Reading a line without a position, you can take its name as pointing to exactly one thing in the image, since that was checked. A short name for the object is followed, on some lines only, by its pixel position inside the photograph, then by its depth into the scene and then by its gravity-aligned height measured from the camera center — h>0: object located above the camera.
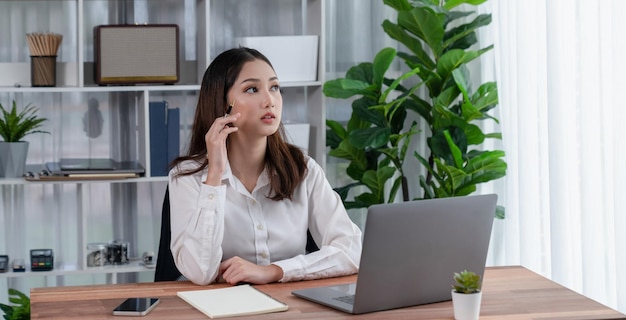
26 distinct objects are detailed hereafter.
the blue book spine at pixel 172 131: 3.68 +0.13
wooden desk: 1.94 -0.33
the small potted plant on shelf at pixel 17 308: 3.37 -0.56
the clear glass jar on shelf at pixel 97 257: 3.76 -0.40
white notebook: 1.94 -0.32
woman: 2.37 -0.08
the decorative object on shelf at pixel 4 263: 3.71 -0.41
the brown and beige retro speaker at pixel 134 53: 3.60 +0.44
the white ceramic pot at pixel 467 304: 1.87 -0.31
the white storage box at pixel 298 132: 3.71 +0.11
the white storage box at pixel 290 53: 3.66 +0.44
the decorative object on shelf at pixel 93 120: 3.97 +0.19
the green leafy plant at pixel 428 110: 3.51 +0.19
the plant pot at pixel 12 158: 3.62 +0.03
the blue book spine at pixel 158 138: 3.65 +0.10
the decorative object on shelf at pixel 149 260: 3.80 -0.42
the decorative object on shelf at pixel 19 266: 3.69 -0.42
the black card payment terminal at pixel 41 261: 3.71 -0.41
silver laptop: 1.89 -0.21
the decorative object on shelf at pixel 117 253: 3.84 -0.39
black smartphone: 1.94 -0.32
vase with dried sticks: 3.62 +0.43
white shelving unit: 3.84 +0.22
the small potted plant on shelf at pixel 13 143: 3.61 +0.09
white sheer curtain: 2.91 +0.06
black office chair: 2.54 -0.28
